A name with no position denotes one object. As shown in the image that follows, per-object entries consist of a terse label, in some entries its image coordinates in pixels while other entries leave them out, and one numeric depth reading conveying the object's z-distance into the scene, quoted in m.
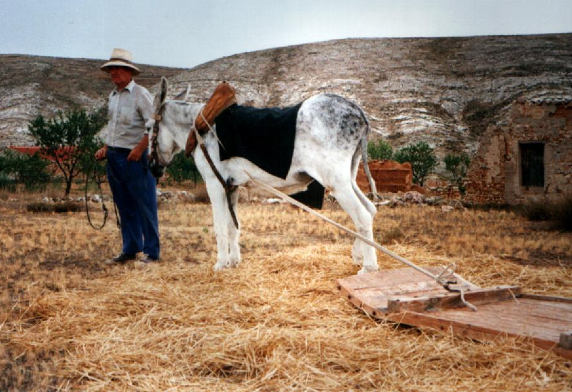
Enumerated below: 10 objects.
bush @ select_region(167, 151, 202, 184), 24.48
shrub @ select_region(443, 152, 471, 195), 29.91
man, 6.03
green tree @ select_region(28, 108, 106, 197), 18.12
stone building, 14.84
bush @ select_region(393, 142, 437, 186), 29.80
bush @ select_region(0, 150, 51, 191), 19.20
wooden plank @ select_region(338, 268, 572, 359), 2.98
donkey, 4.67
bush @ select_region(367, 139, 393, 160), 31.50
